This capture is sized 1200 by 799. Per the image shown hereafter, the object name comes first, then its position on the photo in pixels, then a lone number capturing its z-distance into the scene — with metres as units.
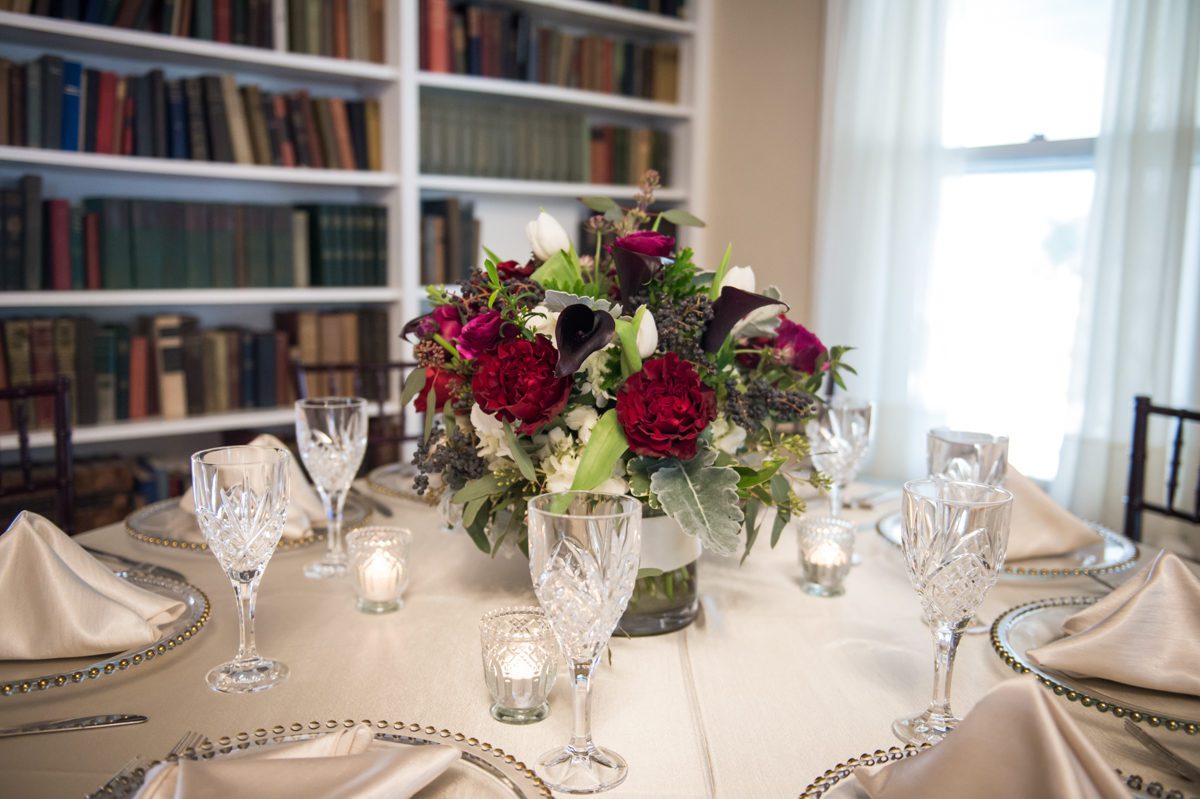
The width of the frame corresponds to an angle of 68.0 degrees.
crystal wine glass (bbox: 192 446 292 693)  0.82
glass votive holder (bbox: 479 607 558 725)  0.76
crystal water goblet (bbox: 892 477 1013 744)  0.73
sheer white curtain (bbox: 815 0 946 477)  2.72
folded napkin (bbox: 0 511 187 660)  0.82
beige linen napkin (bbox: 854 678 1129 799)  0.54
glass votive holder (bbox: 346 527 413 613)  1.00
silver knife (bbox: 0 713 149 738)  0.71
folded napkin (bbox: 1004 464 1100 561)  1.16
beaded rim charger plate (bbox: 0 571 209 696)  0.76
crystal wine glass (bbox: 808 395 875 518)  1.25
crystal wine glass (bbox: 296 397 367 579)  1.15
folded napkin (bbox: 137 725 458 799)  0.55
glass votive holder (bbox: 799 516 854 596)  1.08
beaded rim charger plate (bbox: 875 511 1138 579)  1.11
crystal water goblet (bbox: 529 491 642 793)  0.65
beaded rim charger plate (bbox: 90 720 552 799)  0.62
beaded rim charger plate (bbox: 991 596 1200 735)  0.72
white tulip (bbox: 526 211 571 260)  1.04
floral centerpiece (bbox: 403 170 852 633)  0.86
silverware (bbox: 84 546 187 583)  1.05
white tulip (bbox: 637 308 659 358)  0.88
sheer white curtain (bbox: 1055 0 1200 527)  2.21
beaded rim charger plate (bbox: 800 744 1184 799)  0.62
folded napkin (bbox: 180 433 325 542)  1.22
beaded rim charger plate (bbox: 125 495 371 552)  1.16
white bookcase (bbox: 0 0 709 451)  2.38
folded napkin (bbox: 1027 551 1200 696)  0.78
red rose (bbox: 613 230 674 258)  0.93
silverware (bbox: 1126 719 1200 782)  0.67
